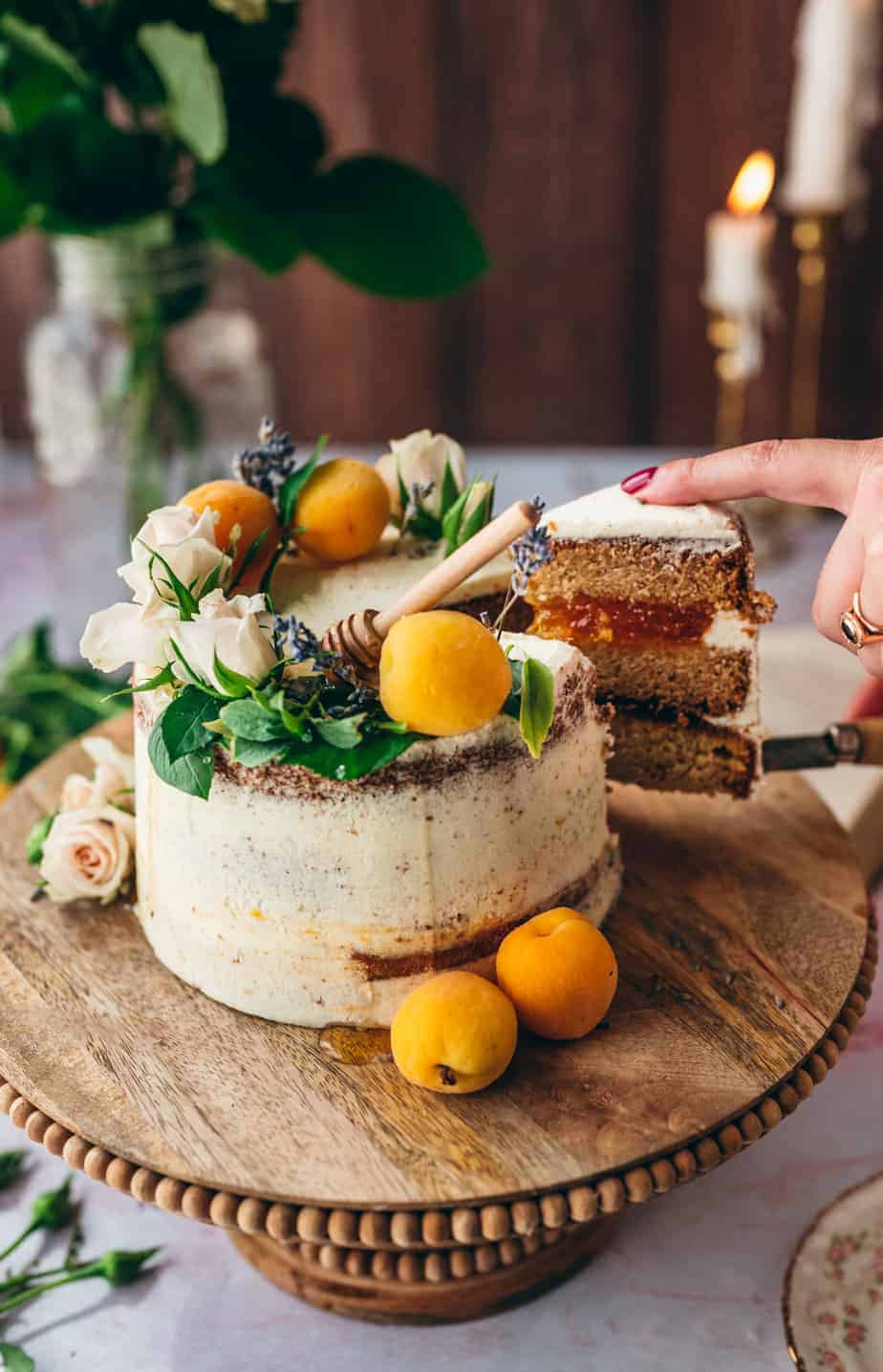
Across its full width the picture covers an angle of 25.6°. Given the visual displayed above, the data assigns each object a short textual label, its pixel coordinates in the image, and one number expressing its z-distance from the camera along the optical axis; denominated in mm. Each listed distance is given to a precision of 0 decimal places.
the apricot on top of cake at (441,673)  614
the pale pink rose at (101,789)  759
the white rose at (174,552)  668
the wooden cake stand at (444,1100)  596
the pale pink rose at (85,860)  730
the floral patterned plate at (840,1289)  652
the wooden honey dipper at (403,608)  644
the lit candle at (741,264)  1166
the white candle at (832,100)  1142
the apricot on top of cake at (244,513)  717
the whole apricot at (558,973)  639
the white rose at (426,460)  769
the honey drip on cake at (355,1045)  657
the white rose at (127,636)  660
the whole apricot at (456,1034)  621
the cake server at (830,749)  750
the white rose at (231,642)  639
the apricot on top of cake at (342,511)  737
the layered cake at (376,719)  639
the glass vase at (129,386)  1054
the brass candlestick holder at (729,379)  1248
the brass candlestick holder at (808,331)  1288
